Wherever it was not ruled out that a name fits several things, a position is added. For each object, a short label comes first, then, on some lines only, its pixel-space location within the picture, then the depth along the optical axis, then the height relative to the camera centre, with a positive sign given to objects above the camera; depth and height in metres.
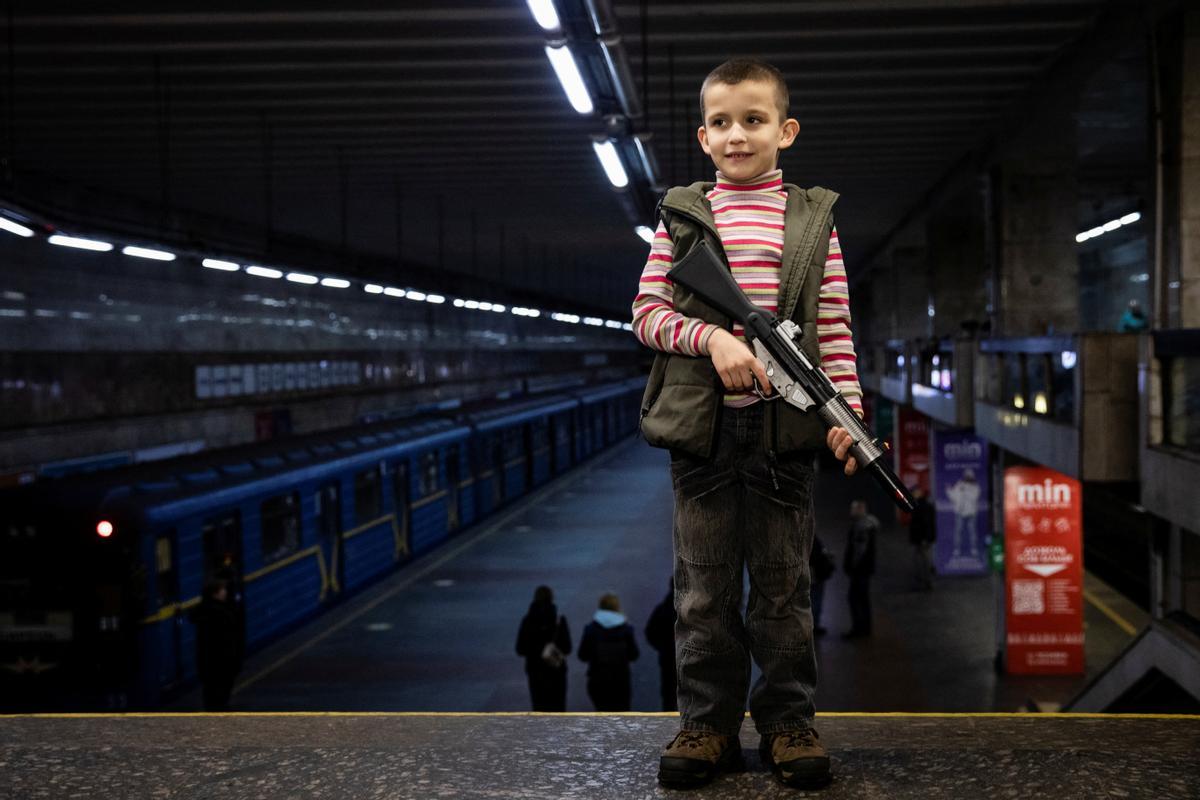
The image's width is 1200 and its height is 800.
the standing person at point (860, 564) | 16.31 -2.67
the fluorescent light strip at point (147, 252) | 11.54 +1.21
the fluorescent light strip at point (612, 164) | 11.70 +2.02
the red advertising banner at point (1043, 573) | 14.62 -2.60
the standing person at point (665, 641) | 10.63 -2.39
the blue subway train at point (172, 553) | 12.14 -2.00
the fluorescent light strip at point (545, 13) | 7.08 +2.06
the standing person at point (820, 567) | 14.46 -2.42
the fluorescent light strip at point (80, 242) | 10.18 +1.16
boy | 3.18 -0.17
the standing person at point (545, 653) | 11.45 -2.64
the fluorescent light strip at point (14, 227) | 9.52 +1.19
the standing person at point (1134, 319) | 18.33 +0.54
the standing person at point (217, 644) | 11.79 -2.56
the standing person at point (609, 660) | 10.73 -2.54
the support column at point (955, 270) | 24.22 +1.75
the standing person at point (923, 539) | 19.36 -2.80
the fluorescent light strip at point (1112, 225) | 25.78 +2.85
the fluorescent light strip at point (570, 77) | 8.35 +2.07
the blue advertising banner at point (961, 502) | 19.19 -2.30
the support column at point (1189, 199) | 9.67 +1.21
